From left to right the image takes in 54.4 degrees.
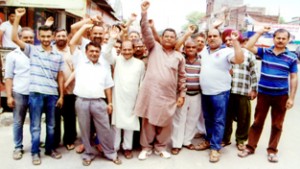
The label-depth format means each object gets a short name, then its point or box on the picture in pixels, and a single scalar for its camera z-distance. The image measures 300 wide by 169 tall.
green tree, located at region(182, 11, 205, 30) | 83.53
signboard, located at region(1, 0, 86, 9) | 7.19
